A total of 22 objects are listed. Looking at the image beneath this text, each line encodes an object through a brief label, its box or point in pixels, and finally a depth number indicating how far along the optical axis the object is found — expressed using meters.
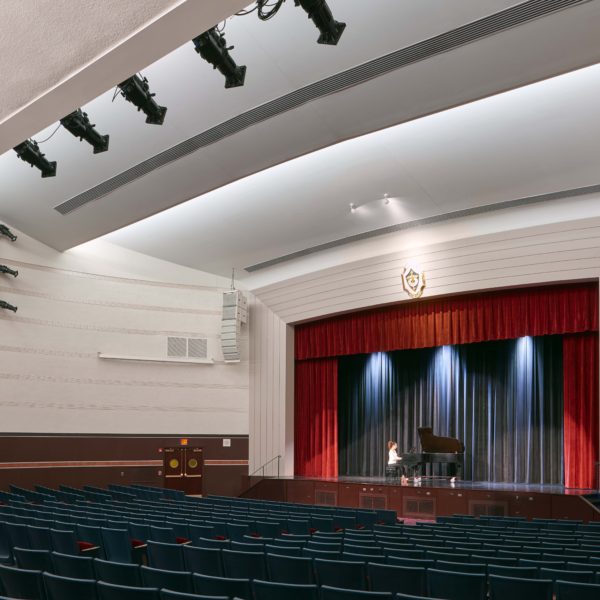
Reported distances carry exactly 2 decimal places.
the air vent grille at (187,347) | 19.70
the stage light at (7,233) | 17.09
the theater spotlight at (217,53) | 8.80
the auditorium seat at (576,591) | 4.68
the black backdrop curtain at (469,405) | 17.12
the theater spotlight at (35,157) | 12.36
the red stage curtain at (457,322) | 14.99
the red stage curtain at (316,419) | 20.11
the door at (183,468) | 19.19
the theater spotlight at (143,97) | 10.04
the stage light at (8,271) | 17.09
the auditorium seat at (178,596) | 4.16
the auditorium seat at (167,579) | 5.12
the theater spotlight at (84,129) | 10.94
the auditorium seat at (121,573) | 5.37
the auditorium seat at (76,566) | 5.68
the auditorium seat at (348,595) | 4.22
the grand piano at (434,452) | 16.72
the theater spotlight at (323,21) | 8.02
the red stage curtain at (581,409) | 15.28
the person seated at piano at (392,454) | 17.53
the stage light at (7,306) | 17.03
